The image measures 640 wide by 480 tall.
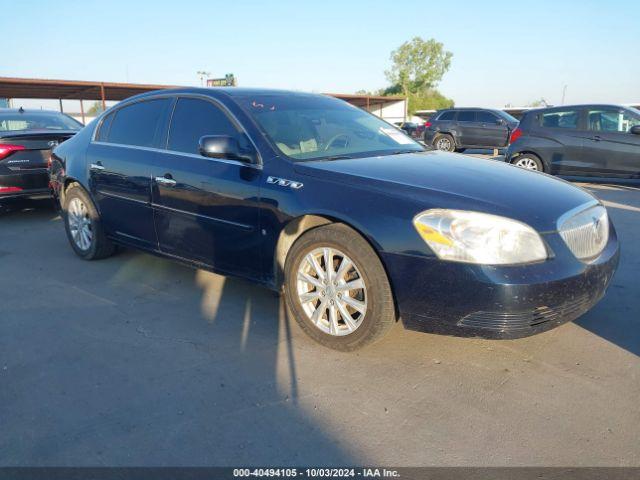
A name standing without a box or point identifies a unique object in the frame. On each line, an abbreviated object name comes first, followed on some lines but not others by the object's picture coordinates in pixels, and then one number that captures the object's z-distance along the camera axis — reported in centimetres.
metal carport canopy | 2241
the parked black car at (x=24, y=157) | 670
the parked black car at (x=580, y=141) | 896
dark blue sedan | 268
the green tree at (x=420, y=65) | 8319
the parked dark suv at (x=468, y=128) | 1686
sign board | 3182
